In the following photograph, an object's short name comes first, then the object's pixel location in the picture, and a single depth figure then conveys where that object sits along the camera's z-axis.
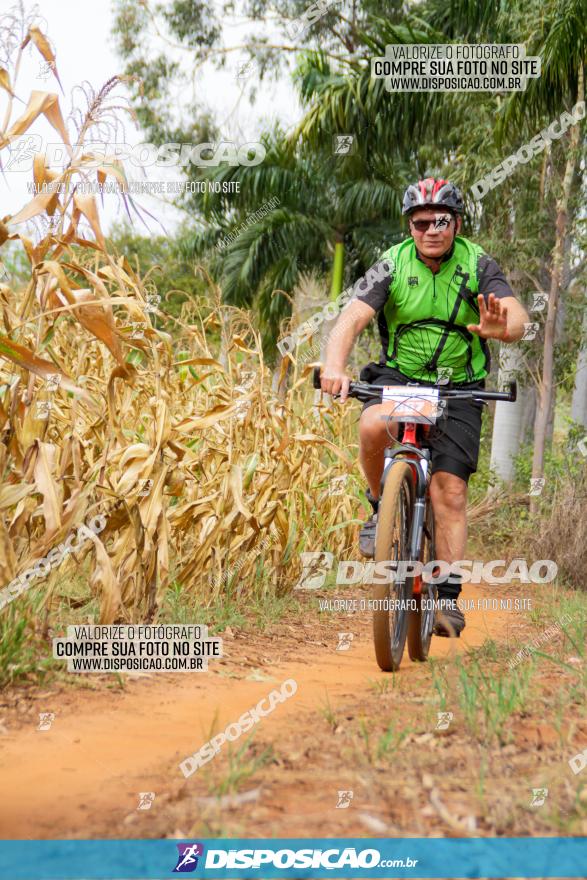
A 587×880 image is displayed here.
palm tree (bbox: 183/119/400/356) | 20.55
